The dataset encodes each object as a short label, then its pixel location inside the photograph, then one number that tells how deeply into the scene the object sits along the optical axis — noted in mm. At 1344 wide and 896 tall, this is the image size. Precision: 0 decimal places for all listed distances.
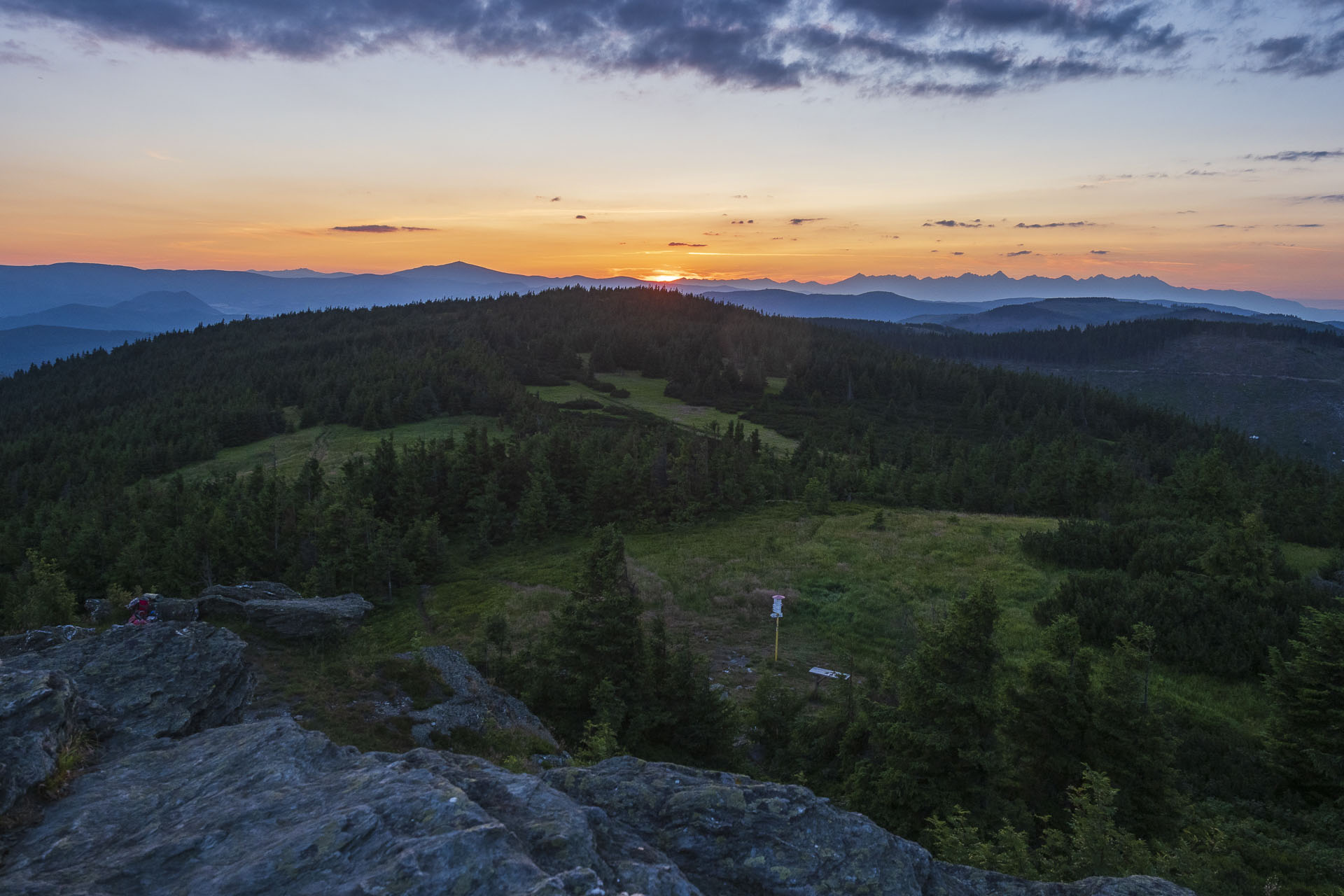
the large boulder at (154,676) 9523
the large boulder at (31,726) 6660
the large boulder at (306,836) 5238
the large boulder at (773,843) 6531
